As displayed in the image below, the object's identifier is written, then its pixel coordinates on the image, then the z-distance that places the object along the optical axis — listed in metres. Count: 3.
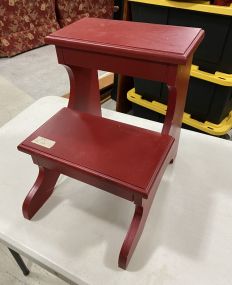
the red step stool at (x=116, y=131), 0.54
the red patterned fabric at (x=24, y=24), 2.07
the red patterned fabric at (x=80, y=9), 2.40
